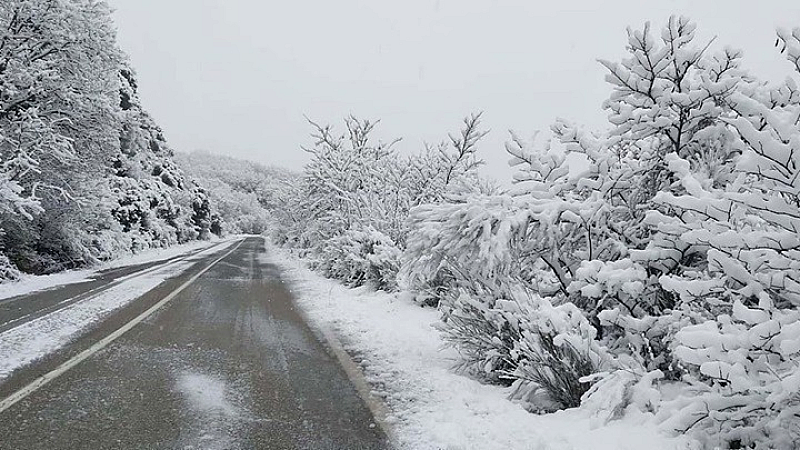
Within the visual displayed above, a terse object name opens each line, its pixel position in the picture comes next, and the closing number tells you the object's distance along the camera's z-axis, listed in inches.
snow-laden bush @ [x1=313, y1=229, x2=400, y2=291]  576.7
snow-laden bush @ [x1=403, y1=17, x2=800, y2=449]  128.5
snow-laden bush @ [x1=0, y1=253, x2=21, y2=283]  599.6
